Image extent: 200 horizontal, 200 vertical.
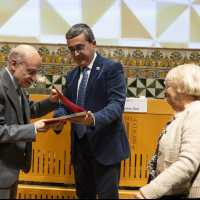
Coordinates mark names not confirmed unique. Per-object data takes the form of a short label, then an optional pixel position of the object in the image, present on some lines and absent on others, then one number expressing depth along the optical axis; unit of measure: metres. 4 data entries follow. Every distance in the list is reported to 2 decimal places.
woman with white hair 1.06
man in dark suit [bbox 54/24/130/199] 1.67
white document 2.37
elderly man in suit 1.37
